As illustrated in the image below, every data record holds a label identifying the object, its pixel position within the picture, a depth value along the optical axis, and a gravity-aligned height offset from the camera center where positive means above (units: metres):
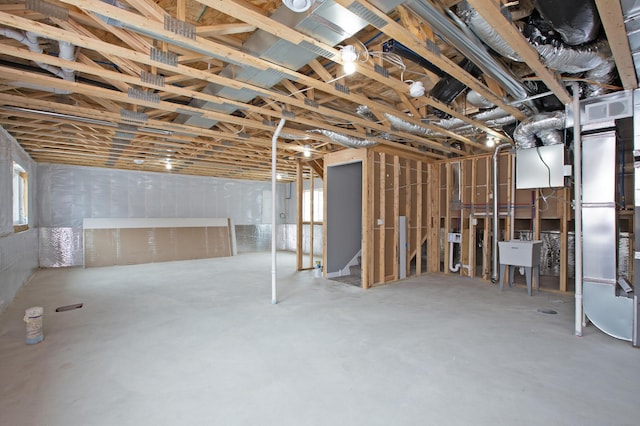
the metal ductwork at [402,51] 2.81 +1.45
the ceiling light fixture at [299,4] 1.90 +1.26
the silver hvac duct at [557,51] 2.31 +1.32
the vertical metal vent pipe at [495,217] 5.95 -0.10
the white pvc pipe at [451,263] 6.64 -1.09
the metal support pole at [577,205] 3.41 +0.07
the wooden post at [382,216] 5.81 -0.08
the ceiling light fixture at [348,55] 2.50 +1.25
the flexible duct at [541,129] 4.12 +1.12
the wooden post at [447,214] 6.78 -0.05
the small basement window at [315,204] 10.71 +0.27
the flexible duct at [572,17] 2.13 +1.36
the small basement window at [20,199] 5.86 +0.27
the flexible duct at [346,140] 5.22 +1.21
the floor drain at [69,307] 4.23 -1.28
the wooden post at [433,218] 6.96 -0.14
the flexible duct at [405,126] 4.37 +1.24
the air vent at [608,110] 3.25 +1.07
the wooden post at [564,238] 5.20 -0.45
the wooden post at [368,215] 5.54 -0.05
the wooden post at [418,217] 6.63 -0.11
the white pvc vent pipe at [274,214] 4.47 -0.03
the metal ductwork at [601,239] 3.29 -0.29
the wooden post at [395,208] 6.07 +0.08
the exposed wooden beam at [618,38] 2.00 +1.26
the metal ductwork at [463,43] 2.09 +1.27
